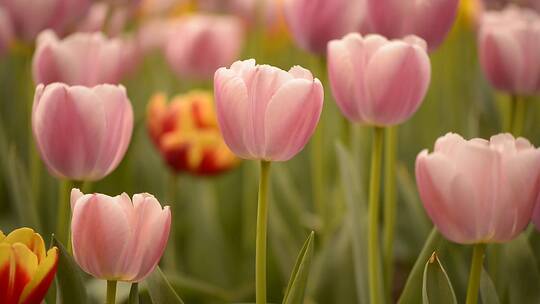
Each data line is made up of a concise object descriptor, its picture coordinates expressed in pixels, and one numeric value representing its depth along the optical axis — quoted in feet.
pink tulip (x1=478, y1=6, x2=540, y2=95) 4.61
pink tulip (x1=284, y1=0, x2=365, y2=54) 4.61
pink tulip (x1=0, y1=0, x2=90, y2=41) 4.96
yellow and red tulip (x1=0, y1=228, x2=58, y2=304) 3.85
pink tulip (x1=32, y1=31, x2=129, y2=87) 4.57
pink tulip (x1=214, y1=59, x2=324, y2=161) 3.98
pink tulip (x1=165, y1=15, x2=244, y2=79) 6.54
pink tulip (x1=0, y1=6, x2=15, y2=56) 5.03
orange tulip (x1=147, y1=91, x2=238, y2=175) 5.22
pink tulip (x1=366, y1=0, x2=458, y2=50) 4.41
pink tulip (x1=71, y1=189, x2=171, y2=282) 3.92
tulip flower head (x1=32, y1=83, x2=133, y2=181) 4.18
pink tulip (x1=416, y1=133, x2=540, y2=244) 3.95
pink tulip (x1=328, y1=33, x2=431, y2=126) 4.17
